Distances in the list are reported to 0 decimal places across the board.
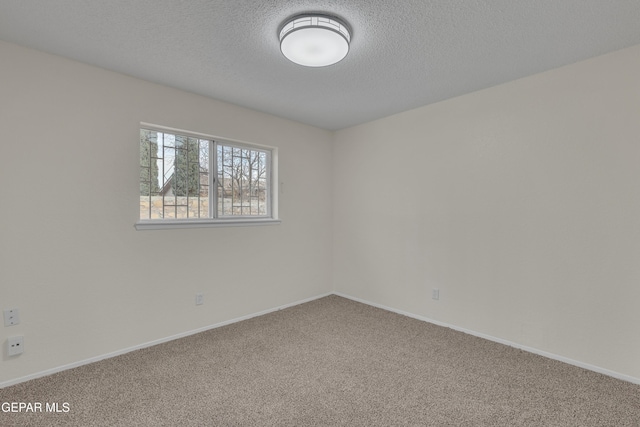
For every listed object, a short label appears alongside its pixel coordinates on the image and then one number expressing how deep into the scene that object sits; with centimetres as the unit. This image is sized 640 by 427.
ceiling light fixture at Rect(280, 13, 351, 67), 169
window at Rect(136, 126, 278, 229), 267
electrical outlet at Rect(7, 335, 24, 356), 199
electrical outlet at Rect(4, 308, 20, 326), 197
